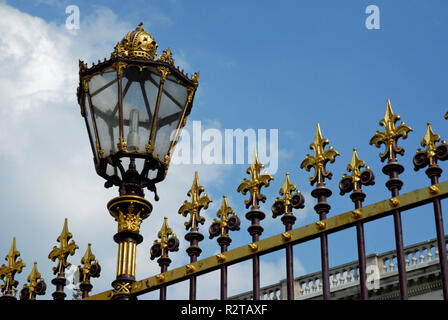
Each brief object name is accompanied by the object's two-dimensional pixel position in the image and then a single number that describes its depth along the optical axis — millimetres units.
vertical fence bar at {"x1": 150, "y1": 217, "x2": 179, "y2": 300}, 9703
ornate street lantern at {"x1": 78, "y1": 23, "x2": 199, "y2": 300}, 9336
